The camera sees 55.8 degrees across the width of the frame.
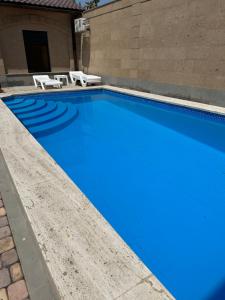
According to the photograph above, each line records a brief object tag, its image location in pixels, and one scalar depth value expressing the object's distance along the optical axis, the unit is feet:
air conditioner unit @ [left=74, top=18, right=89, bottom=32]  35.31
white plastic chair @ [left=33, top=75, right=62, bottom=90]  31.09
